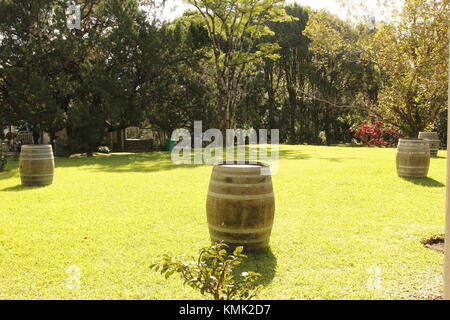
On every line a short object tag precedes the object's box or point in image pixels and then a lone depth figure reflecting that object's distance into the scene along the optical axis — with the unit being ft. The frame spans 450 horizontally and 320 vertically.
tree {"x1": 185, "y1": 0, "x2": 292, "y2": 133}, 66.44
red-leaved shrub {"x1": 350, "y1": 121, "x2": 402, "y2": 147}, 79.66
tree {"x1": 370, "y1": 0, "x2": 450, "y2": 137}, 43.32
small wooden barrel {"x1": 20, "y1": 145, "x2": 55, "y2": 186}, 29.43
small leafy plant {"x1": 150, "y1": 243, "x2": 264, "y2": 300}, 7.75
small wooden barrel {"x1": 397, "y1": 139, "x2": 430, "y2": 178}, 30.78
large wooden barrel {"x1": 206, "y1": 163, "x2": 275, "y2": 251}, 13.66
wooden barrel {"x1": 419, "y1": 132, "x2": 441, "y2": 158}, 48.65
